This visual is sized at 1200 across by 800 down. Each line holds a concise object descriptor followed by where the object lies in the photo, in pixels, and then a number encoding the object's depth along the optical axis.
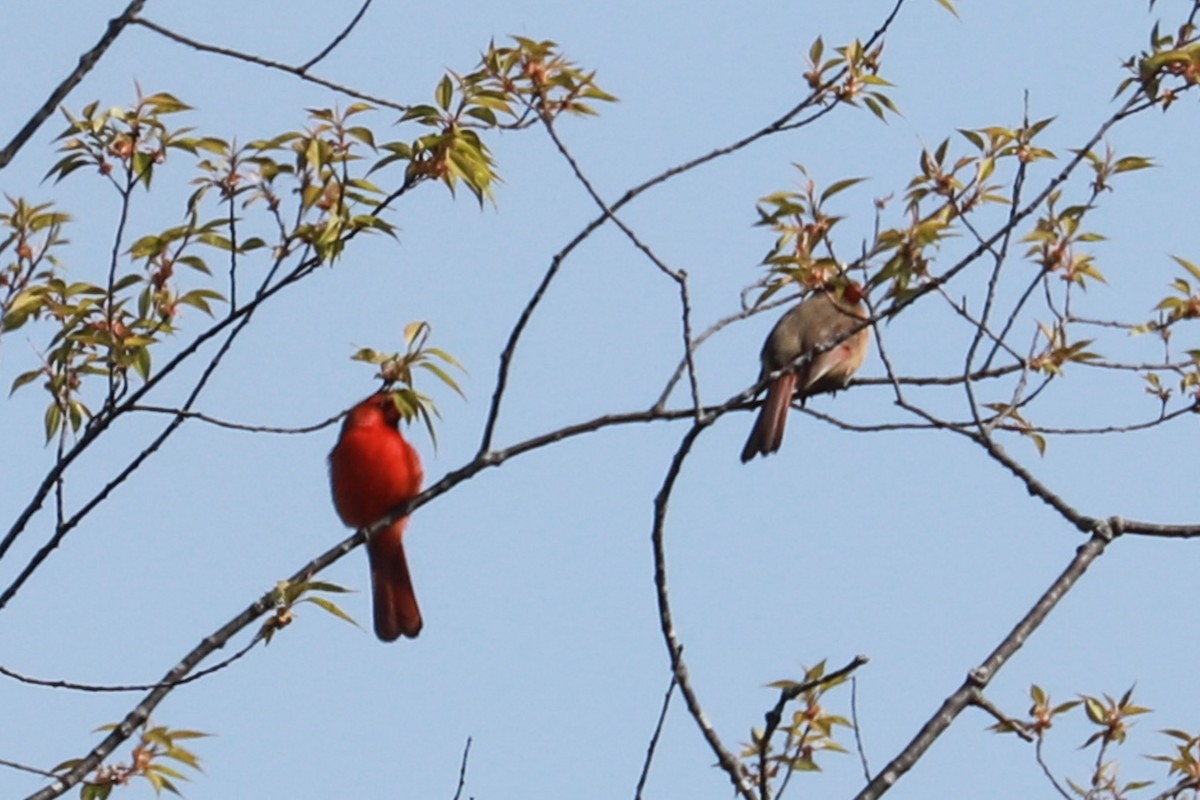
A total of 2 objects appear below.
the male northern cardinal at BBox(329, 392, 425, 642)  15.66
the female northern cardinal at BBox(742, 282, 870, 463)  15.89
